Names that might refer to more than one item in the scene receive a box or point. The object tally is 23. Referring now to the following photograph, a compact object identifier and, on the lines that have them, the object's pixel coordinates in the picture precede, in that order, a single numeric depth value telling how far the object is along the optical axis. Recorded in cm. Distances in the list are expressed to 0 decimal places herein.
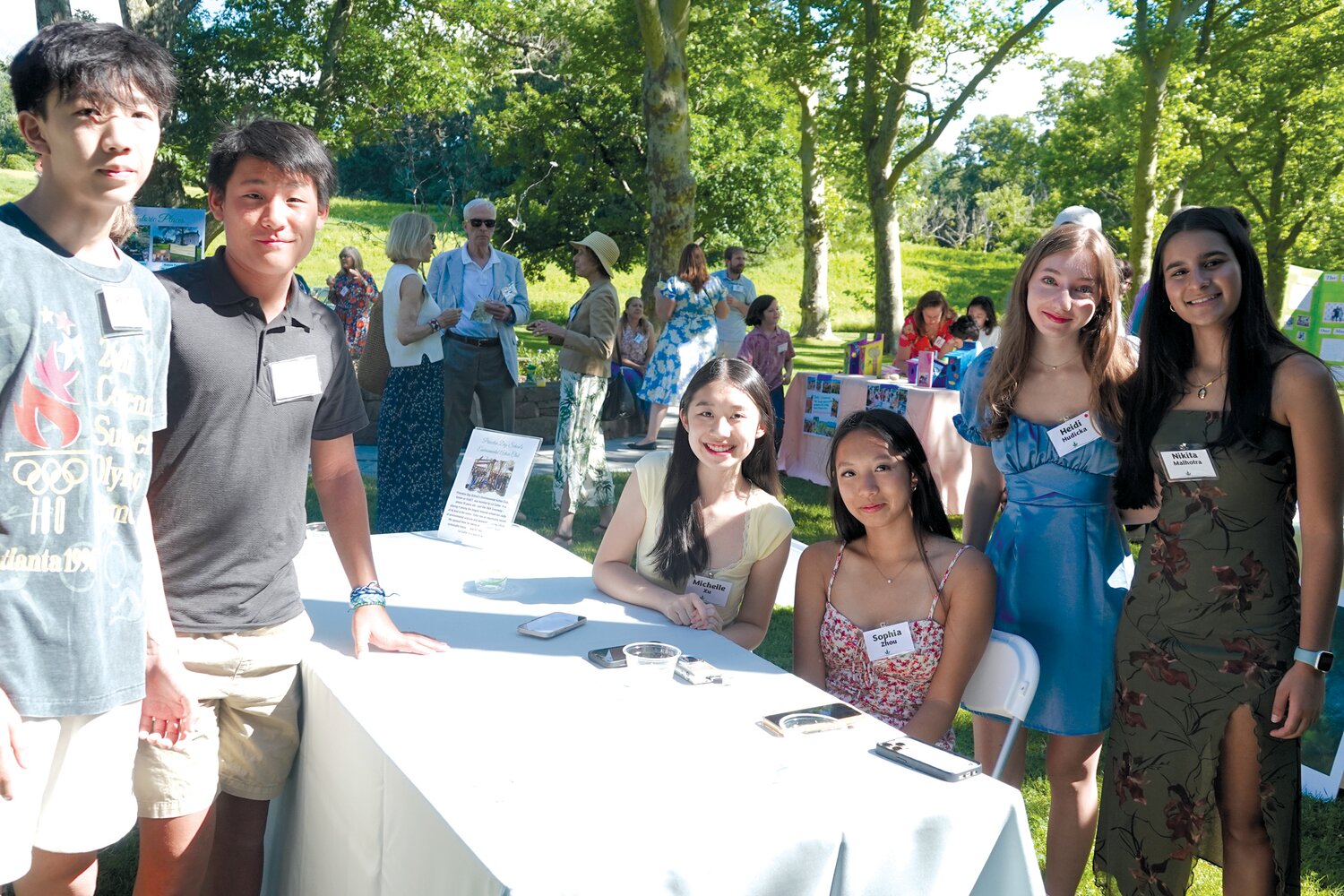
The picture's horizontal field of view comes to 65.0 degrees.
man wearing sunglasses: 557
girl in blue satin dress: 225
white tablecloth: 133
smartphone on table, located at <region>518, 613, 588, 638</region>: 215
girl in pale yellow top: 251
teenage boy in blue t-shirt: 133
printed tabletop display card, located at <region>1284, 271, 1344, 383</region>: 1035
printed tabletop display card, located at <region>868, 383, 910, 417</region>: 696
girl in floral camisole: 216
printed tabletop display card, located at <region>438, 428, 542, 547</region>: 289
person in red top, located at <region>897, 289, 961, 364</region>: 817
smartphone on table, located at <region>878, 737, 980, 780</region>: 152
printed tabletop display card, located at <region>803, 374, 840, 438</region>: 765
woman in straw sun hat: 564
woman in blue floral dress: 702
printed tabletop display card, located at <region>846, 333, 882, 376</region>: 778
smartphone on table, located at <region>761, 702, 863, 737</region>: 168
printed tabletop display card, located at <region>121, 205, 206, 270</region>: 834
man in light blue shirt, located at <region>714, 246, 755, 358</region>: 970
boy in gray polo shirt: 169
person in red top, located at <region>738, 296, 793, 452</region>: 819
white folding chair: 207
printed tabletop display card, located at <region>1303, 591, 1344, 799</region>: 322
